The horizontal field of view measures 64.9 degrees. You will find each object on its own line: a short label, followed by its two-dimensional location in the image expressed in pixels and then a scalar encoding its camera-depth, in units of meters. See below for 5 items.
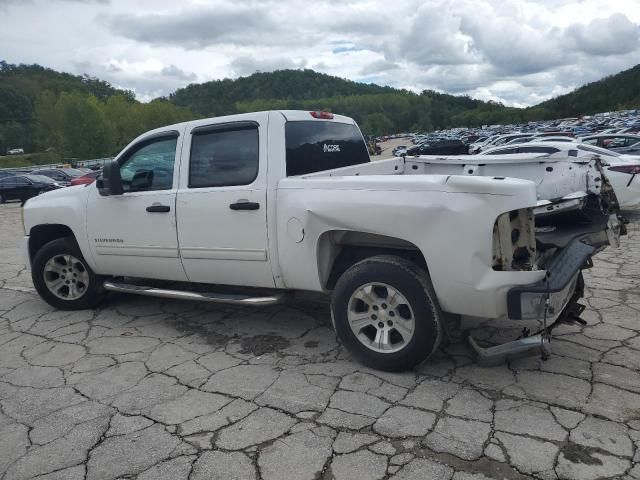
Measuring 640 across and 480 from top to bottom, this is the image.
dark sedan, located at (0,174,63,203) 21.83
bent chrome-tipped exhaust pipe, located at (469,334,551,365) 3.14
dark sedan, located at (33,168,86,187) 26.02
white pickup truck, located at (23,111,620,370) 3.08
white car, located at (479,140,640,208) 8.59
